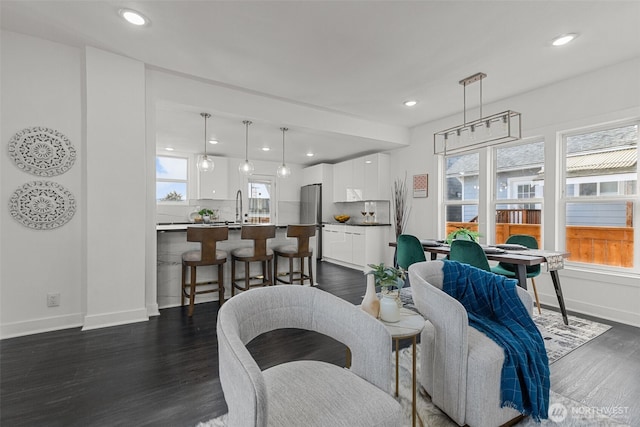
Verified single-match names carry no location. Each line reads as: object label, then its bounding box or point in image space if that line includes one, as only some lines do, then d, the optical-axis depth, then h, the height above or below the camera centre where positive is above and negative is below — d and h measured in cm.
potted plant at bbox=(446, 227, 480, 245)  329 -26
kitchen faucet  708 +9
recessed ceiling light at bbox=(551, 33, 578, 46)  257 +151
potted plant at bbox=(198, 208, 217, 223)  558 -8
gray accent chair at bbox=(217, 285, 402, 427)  88 -56
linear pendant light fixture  294 +84
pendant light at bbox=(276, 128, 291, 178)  473 +63
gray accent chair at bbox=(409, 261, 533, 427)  147 -78
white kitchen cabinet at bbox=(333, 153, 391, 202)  582 +68
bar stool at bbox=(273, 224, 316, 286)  389 -50
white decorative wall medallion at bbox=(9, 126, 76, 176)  264 +53
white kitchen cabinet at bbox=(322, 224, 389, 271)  575 -67
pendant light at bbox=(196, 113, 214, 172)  423 +66
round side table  149 -60
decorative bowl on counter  679 -15
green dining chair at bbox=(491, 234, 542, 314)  313 -60
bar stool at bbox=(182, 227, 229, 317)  325 -50
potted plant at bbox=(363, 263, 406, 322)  164 -43
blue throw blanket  151 -65
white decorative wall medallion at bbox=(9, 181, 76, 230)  265 +5
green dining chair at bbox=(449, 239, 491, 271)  274 -39
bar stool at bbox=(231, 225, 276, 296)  359 -49
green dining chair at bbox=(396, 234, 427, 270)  360 -48
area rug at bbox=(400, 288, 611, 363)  247 -112
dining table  270 -43
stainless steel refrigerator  713 +11
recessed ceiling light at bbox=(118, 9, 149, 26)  228 +151
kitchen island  353 -68
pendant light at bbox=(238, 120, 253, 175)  441 +64
